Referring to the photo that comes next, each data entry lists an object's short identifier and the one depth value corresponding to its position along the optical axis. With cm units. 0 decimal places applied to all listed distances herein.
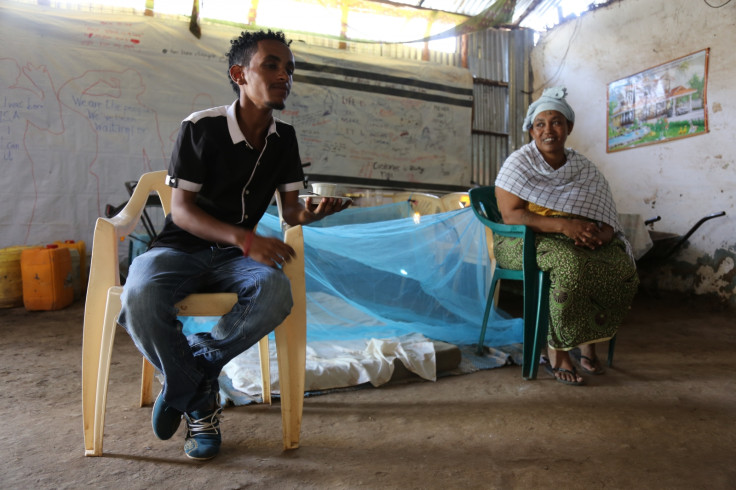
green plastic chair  198
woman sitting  195
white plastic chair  129
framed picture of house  403
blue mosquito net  214
